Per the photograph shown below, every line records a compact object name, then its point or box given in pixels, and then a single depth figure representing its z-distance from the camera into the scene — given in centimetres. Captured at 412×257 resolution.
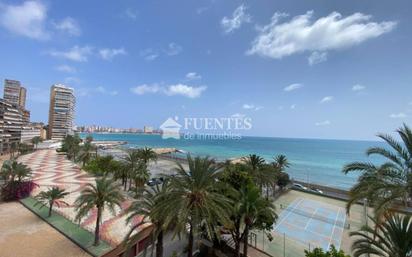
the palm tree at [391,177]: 877
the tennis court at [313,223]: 1906
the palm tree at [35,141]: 7769
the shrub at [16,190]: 2368
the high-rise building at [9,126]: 6053
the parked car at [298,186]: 3504
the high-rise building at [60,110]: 9769
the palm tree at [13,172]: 2489
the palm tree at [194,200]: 1097
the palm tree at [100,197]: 1516
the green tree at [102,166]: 3397
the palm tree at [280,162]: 3384
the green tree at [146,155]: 3241
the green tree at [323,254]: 947
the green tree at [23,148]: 6209
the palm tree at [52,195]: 1952
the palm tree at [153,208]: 1265
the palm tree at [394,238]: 792
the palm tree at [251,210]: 1367
